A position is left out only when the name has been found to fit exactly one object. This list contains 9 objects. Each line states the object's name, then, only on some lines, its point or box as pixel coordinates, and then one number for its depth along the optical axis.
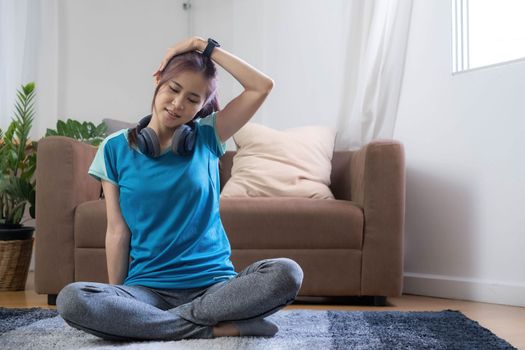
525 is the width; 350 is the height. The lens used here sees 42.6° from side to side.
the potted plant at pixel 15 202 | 3.11
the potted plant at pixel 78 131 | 3.42
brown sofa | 2.57
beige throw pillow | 2.92
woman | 1.54
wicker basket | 3.10
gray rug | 1.54
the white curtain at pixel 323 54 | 3.18
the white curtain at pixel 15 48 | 3.83
